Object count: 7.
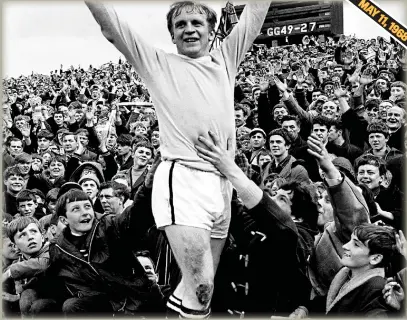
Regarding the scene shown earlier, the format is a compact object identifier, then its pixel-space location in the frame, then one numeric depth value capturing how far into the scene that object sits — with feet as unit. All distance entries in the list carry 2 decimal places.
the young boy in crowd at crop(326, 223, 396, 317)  10.09
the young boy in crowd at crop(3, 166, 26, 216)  17.66
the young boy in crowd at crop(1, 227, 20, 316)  12.37
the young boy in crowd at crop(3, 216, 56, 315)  12.05
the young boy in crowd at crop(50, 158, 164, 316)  11.96
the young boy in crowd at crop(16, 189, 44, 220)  15.74
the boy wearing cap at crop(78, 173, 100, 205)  16.21
